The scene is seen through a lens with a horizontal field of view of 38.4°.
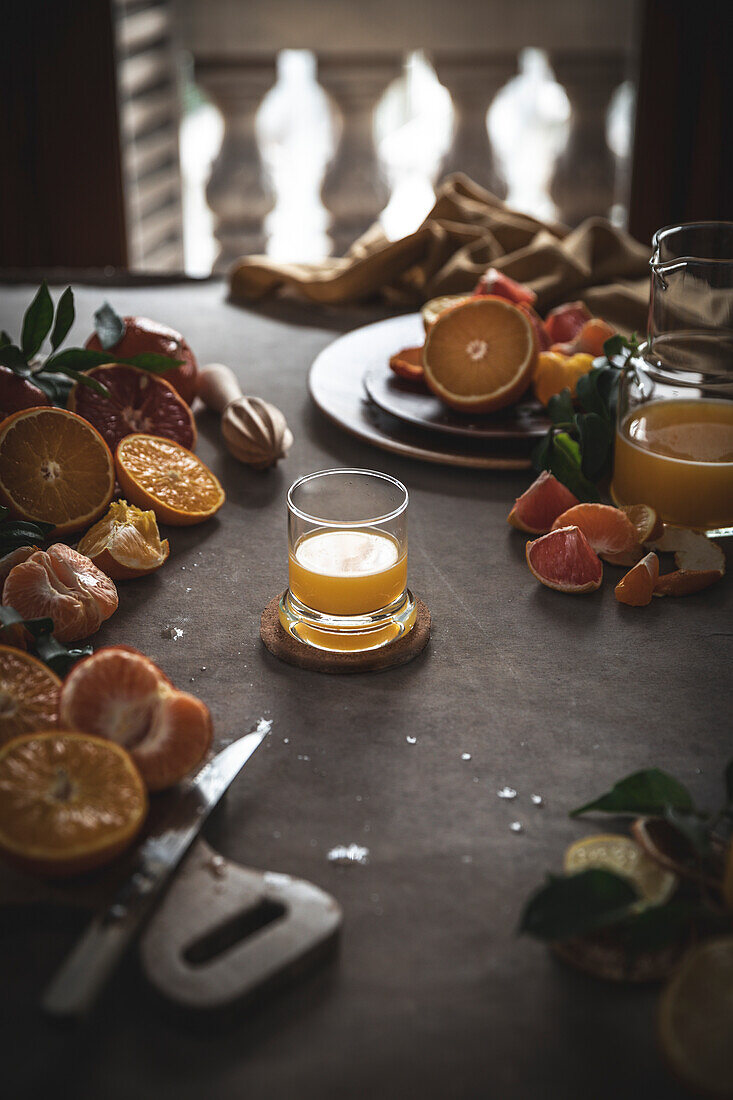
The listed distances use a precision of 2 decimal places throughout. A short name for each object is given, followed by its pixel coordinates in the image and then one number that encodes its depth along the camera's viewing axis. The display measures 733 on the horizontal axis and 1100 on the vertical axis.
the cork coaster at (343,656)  1.03
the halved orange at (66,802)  0.73
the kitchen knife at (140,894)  0.65
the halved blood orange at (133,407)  1.33
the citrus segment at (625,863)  0.75
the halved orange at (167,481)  1.25
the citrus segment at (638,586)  1.12
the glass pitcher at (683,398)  1.21
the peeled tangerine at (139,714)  0.81
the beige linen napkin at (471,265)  1.86
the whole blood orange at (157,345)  1.45
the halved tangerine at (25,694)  0.84
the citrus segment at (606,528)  1.18
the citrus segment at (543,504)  1.25
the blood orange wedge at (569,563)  1.15
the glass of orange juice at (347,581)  1.03
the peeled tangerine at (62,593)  1.01
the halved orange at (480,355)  1.43
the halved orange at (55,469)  1.18
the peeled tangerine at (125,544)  1.15
